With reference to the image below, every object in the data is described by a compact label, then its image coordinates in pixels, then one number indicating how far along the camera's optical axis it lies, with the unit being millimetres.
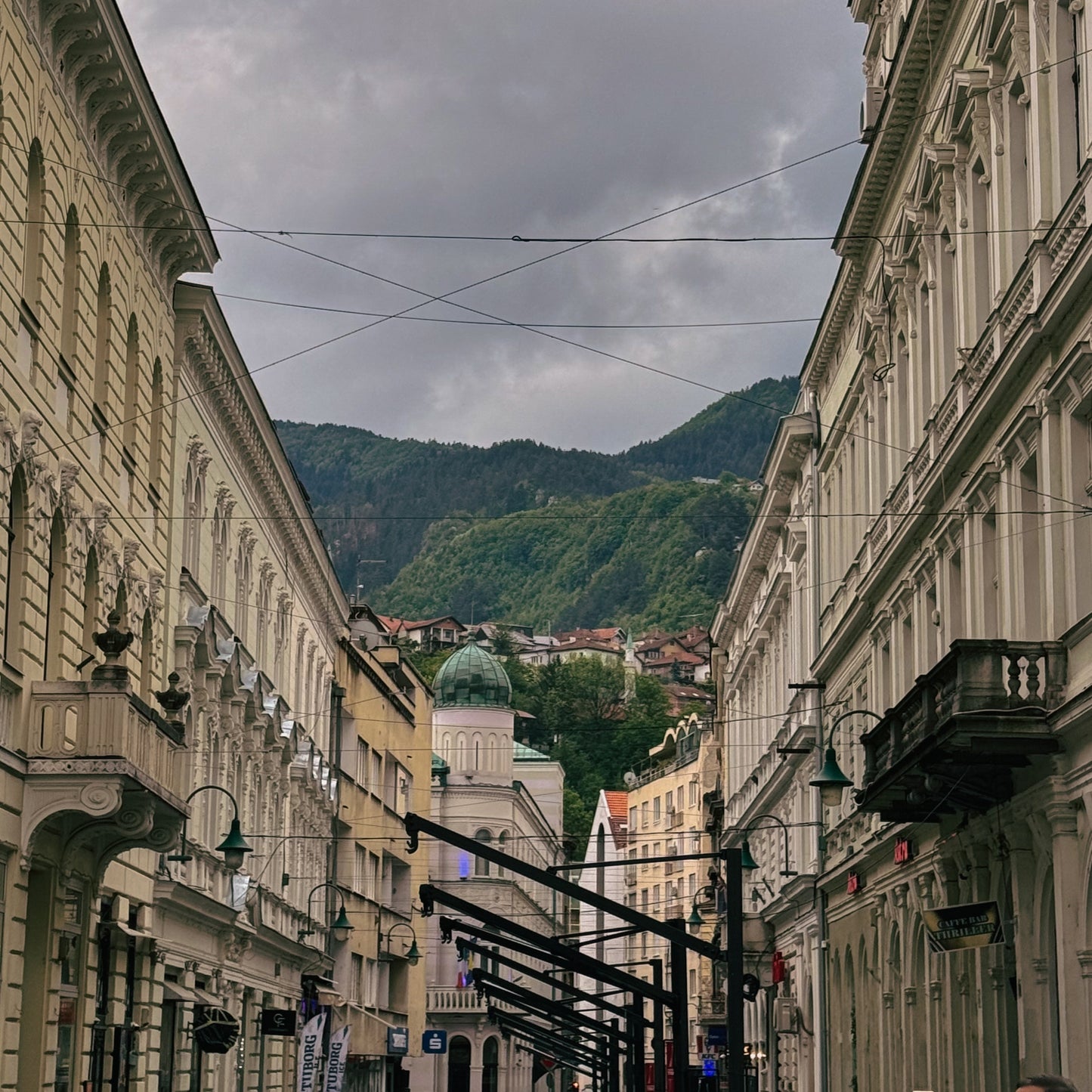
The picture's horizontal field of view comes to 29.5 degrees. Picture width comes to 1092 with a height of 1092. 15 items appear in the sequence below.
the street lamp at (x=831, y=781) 27797
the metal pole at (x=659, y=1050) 32438
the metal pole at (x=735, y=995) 18766
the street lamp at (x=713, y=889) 73850
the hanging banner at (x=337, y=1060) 51625
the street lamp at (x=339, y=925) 50656
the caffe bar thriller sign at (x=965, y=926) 24000
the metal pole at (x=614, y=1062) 42622
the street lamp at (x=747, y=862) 36031
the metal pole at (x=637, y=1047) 35375
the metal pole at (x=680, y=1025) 22719
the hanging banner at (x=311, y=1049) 48312
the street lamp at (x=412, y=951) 73500
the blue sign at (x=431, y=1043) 85438
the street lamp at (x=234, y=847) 30781
